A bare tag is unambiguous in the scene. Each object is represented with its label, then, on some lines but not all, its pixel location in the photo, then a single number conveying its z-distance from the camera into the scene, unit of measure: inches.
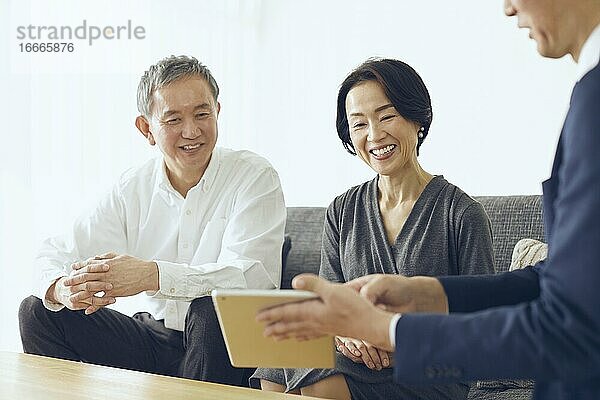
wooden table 71.5
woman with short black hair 89.5
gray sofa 101.4
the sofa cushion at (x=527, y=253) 104.0
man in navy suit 45.2
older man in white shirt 101.8
